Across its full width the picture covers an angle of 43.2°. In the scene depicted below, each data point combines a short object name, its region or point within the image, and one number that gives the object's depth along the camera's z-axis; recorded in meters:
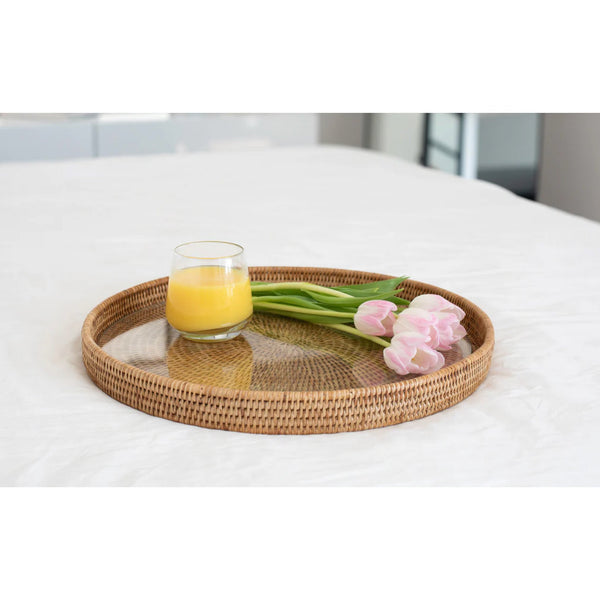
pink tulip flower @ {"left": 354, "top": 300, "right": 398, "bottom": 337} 0.92
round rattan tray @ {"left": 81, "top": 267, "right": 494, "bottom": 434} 0.79
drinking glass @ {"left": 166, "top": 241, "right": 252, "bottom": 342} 0.96
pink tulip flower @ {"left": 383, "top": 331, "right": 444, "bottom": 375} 0.85
